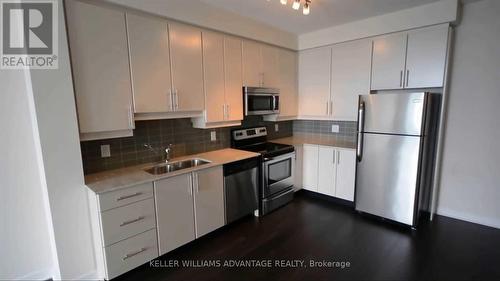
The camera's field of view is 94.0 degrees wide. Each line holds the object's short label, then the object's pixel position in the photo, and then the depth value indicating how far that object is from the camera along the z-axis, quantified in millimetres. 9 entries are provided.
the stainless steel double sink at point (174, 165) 2452
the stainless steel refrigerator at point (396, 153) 2561
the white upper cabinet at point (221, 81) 2662
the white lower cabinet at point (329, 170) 3236
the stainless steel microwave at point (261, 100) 3105
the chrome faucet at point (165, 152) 2576
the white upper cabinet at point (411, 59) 2668
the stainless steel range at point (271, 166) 3055
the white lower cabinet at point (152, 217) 1866
